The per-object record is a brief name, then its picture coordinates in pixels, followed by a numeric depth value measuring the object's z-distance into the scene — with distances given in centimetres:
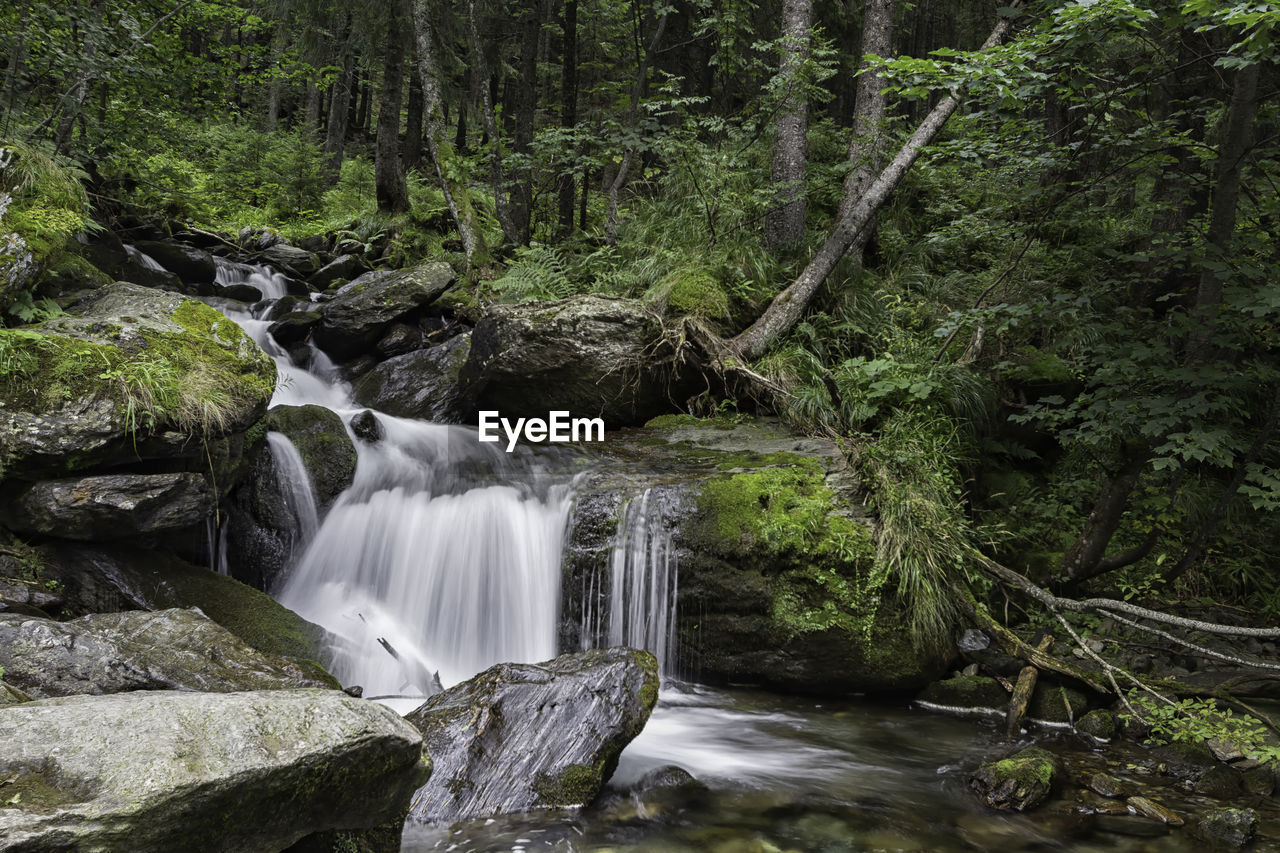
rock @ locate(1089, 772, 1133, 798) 441
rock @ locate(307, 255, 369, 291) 1281
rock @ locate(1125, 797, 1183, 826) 412
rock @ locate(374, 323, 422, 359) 1064
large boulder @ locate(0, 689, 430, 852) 207
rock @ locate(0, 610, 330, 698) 372
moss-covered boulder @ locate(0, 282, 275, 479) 490
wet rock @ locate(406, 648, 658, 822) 400
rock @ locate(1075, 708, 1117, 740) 524
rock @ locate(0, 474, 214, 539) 486
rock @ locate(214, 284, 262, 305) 1161
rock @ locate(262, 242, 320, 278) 1300
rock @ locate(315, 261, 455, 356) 1048
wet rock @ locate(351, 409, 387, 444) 807
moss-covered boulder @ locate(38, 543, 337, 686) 503
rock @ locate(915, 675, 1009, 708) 578
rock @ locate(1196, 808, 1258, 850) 385
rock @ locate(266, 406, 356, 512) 728
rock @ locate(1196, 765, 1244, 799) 447
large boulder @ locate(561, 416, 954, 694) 580
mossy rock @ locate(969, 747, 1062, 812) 429
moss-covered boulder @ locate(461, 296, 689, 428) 834
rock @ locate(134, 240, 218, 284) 1145
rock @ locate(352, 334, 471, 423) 952
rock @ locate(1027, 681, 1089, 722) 551
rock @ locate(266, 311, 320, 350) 1059
